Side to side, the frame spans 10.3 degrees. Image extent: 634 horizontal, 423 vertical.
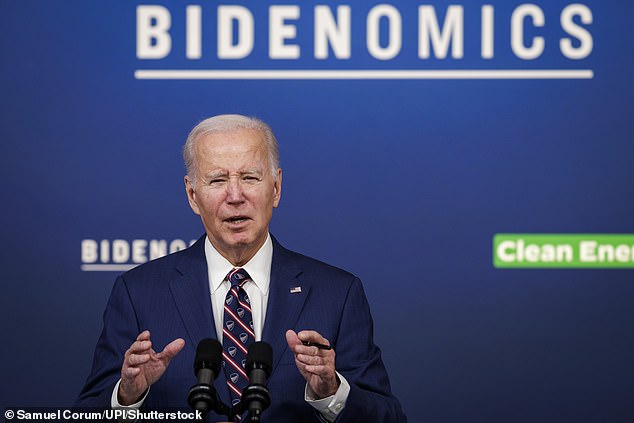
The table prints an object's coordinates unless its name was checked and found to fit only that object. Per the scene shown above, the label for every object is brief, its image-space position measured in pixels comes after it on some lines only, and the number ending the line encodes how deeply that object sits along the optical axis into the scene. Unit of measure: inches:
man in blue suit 248.1
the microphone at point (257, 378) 231.9
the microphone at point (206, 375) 231.8
